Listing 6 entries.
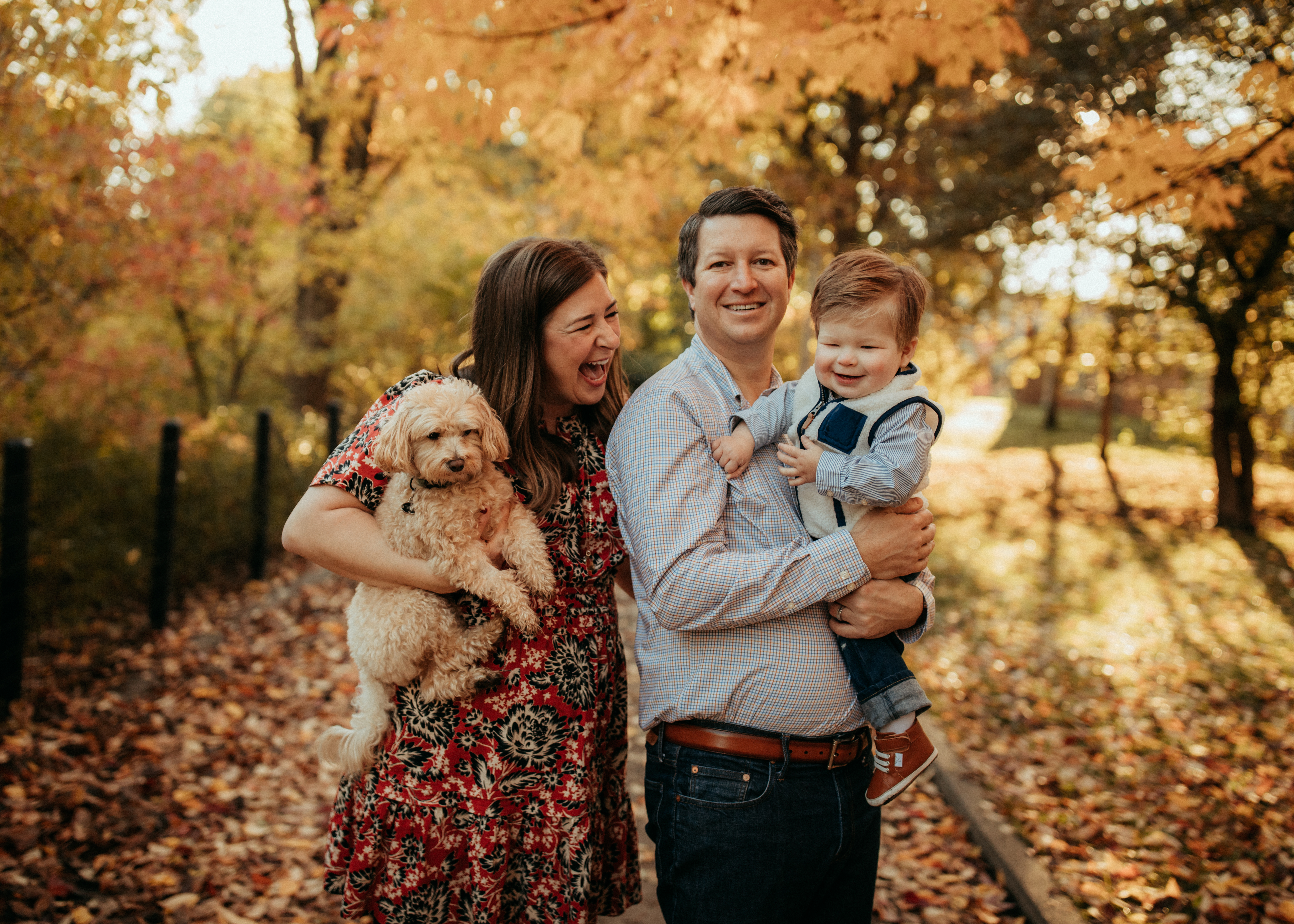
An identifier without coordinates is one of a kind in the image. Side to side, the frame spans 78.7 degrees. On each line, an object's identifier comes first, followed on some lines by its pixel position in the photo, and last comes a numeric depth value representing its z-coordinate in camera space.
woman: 2.17
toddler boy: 2.02
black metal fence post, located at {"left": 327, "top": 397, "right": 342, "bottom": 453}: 9.09
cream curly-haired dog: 2.14
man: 1.88
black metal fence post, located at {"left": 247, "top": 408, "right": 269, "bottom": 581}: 7.70
